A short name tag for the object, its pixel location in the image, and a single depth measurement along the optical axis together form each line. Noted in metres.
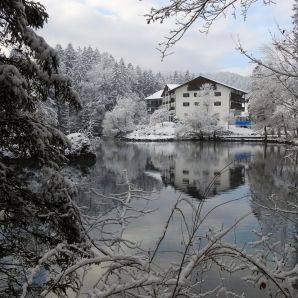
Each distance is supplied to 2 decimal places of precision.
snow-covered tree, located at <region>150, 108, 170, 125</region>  81.38
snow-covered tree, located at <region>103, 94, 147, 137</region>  77.38
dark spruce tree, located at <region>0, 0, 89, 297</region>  5.79
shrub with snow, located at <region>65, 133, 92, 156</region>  36.97
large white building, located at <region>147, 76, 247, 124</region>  75.50
